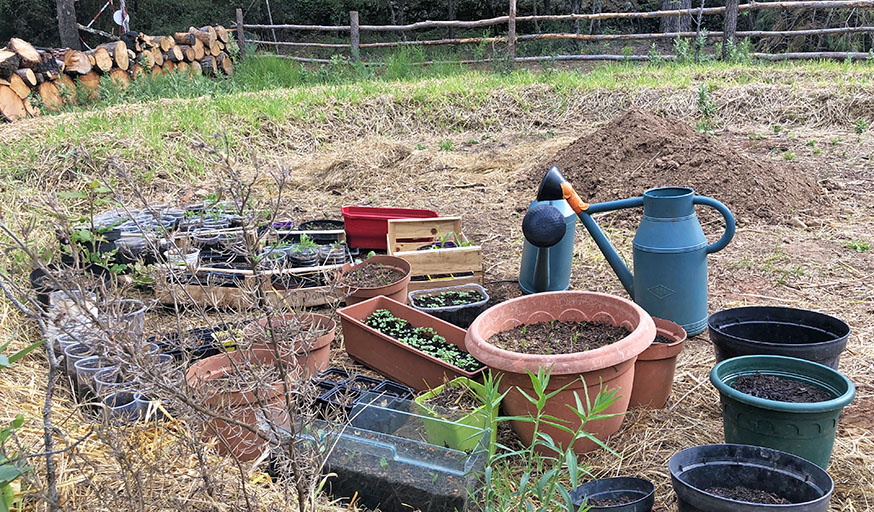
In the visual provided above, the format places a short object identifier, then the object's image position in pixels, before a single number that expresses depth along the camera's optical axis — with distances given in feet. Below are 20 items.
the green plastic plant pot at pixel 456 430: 6.06
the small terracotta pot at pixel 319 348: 7.18
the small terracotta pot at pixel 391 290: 9.60
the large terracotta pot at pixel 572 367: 6.15
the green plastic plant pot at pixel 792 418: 5.47
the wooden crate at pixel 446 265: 10.72
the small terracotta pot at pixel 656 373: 7.00
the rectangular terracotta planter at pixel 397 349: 7.72
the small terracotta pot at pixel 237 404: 6.18
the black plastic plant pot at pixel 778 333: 6.46
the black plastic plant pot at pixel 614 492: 5.44
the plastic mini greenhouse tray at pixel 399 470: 5.59
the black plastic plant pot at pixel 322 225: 13.16
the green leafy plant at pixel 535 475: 4.49
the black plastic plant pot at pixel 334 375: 7.59
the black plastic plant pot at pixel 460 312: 9.29
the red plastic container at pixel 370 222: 12.30
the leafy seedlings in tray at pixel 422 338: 7.92
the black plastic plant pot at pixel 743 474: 4.95
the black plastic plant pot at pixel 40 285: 9.14
